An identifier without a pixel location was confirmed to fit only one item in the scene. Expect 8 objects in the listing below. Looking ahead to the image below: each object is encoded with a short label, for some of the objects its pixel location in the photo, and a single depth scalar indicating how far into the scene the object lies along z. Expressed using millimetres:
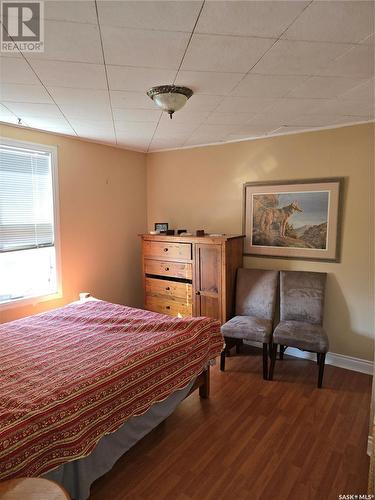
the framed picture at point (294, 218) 3223
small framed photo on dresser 4202
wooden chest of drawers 3514
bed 1496
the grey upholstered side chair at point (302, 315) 2877
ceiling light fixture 2074
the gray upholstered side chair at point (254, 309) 3093
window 3020
